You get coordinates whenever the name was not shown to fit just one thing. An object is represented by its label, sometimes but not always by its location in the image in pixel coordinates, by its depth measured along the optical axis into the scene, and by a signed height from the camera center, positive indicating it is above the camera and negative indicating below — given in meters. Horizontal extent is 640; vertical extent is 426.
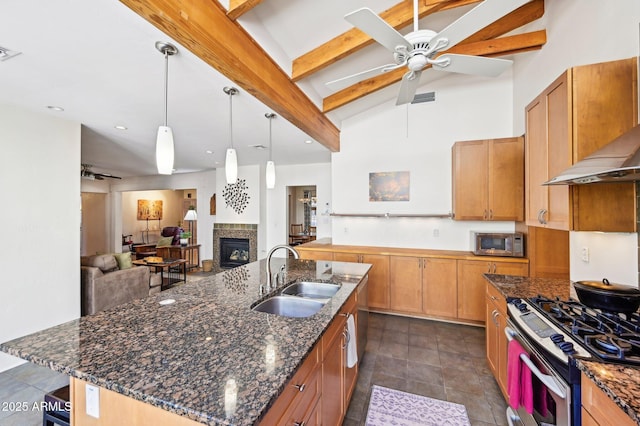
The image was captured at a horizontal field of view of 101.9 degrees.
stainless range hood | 1.15 +0.24
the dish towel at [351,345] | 1.85 -0.96
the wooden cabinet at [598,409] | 0.88 -0.72
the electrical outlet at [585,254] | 1.99 -0.33
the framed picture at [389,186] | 4.22 +0.45
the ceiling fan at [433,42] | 1.39 +1.07
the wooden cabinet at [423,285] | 3.49 -1.01
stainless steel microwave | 3.24 -0.41
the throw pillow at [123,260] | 3.90 -0.70
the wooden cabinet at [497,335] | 1.95 -1.01
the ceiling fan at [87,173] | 5.31 +0.90
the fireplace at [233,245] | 6.21 -0.76
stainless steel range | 1.09 -0.61
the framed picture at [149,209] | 9.66 +0.18
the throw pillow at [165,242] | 6.78 -0.73
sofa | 3.33 -0.93
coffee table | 4.95 -1.40
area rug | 1.89 -1.52
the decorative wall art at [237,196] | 6.32 +0.44
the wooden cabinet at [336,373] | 1.41 -0.96
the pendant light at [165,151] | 1.54 +0.38
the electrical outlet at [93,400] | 0.98 -0.70
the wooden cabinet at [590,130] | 1.51 +0.50
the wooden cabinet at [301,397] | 0.91 -0.74
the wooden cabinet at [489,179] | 3.28 +0.43
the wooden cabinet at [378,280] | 3.79 -0.98
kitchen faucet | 2.02 -0.53
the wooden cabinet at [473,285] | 3.30 -0.95
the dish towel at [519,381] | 1.39 -0.95
